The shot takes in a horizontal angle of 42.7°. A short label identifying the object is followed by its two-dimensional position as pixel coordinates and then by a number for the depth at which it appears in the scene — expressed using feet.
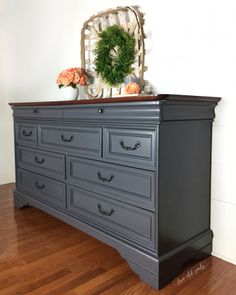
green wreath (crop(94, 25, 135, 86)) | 7.52
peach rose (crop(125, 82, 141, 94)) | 6.79
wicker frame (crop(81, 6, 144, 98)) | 7.37
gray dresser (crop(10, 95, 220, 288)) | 5.10
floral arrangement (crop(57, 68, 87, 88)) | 8.16
